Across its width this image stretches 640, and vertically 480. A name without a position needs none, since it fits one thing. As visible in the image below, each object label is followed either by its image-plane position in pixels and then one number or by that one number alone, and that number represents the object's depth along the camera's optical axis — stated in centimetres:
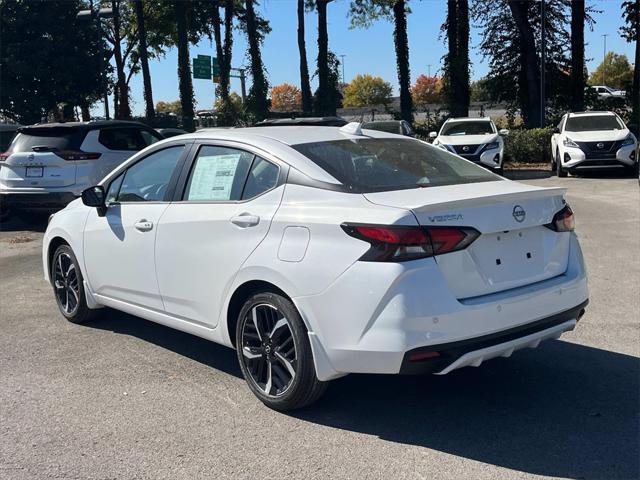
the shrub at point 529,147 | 2172
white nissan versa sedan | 356
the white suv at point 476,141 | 1788
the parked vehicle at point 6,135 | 1430
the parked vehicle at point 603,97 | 2691
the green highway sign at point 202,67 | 3587
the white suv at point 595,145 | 1698
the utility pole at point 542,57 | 2233
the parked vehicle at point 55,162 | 1123
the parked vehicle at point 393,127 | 1772
